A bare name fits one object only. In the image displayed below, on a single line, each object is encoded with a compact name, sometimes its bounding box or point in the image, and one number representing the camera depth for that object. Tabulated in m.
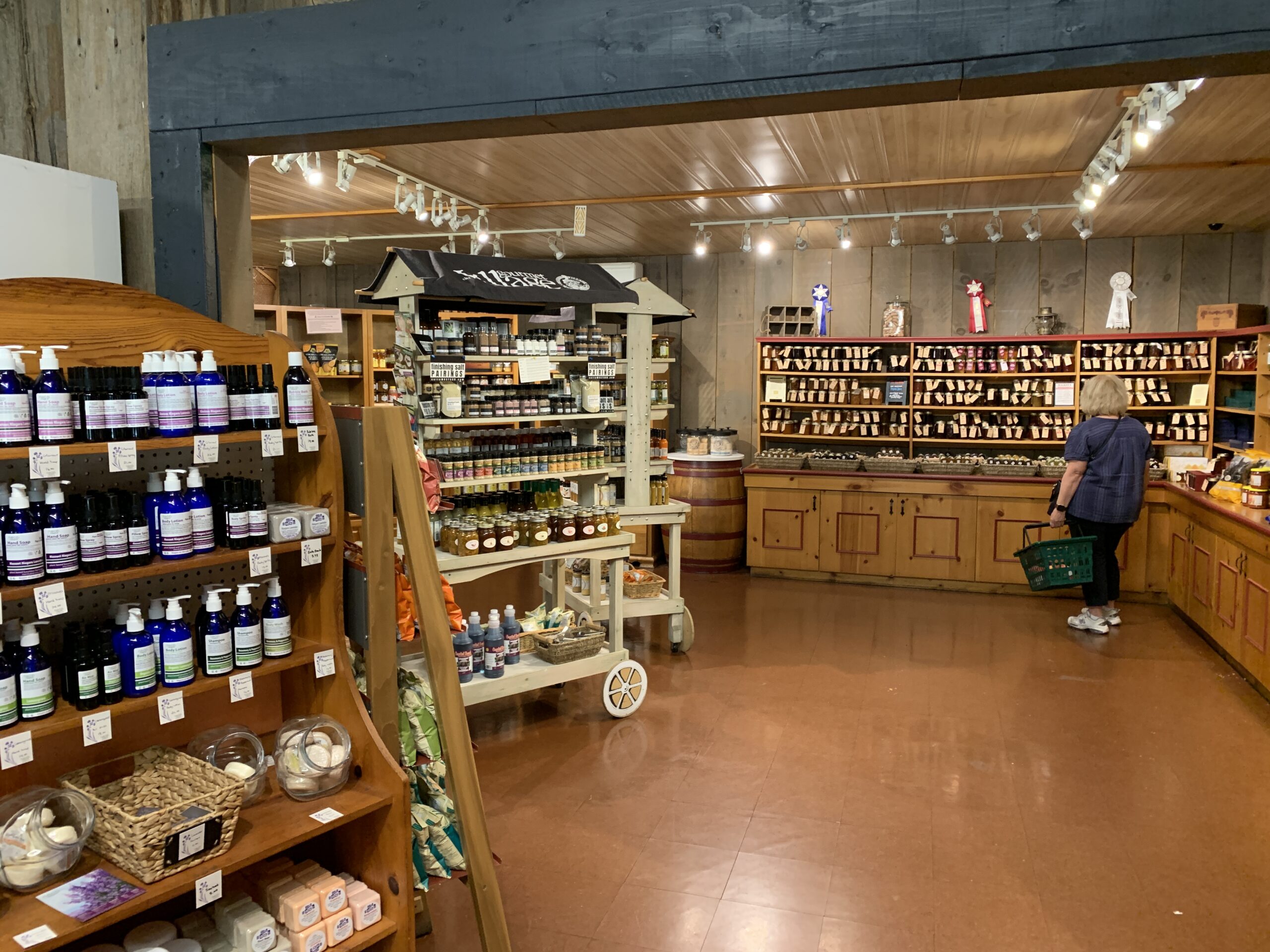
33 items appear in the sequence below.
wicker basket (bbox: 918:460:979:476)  7.66
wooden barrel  8.22
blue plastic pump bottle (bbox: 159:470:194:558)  2.21
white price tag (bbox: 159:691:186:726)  2.21
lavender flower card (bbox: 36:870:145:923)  1.96
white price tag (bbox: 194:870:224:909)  2.11
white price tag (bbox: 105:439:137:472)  2.11
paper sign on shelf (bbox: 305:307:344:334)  7.43
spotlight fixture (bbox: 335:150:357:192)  5.27
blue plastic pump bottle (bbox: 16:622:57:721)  2.03
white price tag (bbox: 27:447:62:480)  2.01
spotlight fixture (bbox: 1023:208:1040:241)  6.92
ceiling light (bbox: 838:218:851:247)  7.09
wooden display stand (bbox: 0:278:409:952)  2.13
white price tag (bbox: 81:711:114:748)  2.08
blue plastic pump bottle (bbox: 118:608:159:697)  2.17
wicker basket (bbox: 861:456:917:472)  7.87
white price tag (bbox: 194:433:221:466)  2.26
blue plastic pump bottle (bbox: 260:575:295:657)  2.49
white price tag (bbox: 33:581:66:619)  1.99
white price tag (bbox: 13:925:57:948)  1.84
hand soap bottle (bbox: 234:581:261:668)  2.38
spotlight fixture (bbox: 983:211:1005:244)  6.88
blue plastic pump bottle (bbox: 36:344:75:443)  2.04
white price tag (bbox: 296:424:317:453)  2.51
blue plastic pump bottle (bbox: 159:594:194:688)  2.23
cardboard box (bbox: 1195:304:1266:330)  7.11
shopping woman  6.02
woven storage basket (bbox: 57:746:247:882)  2.05
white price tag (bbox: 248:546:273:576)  2.37
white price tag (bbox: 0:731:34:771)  1.95
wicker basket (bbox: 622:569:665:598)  5.78
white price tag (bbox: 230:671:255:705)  2.34
